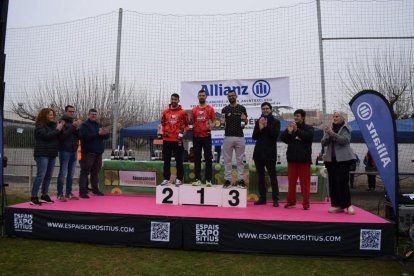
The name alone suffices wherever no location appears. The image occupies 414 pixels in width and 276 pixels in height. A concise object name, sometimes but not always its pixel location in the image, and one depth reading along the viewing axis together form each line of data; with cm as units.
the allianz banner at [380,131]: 420
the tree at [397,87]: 1263
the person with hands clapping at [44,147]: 530
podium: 543
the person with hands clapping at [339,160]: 495
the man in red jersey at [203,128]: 585
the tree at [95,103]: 1788
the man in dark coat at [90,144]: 619
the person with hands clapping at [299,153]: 525
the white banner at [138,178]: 691
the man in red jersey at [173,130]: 591
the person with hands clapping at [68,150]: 583
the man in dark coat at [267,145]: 551
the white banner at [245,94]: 718
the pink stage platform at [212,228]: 432
